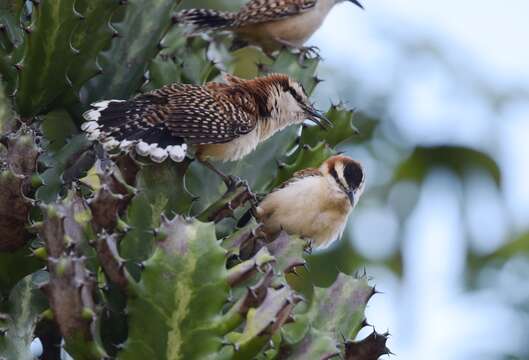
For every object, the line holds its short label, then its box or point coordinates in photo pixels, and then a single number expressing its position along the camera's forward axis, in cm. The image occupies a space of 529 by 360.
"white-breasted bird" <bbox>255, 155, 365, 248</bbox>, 771
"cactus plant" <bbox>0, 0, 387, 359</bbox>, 538
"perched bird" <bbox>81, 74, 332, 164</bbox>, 704
